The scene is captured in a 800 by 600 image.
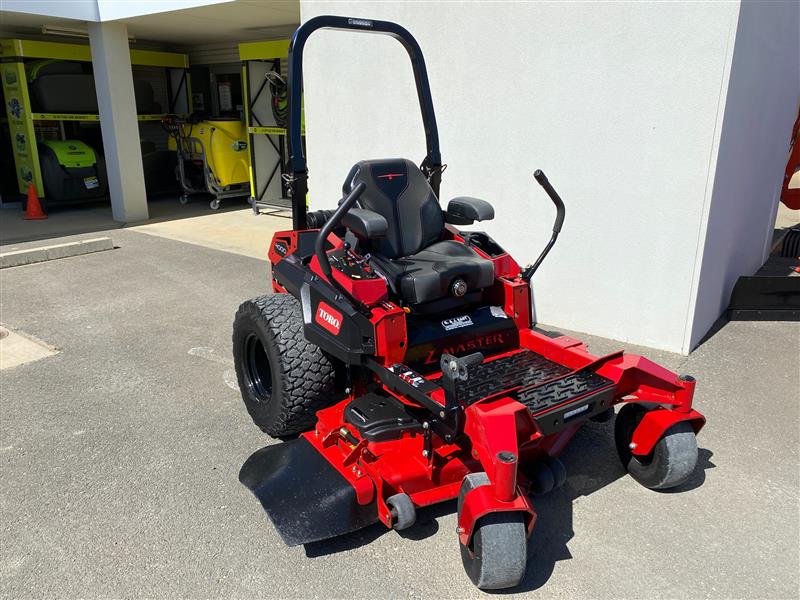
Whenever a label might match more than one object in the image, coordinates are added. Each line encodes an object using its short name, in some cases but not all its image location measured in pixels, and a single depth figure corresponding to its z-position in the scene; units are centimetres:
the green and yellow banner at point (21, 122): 980
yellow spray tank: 1066
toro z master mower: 241
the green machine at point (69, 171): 1027
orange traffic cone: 977
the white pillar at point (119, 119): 894
